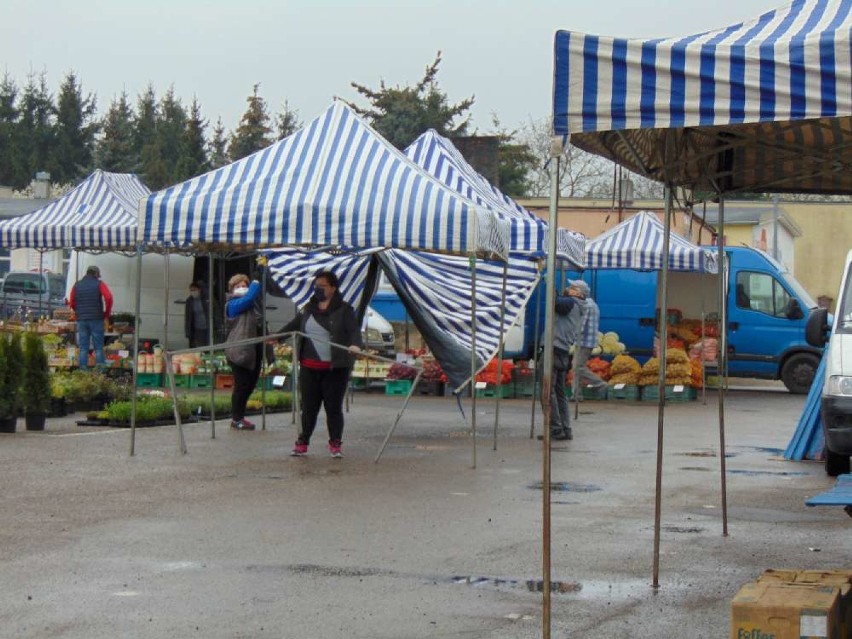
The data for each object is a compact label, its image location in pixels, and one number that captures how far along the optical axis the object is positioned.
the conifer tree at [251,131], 72.88
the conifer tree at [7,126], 75.62
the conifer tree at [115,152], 66.88
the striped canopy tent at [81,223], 27.70
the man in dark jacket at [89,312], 26.59
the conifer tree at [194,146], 72.89
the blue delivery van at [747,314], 29.05
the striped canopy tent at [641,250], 27.14
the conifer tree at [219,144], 75.74
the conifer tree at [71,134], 75.19
